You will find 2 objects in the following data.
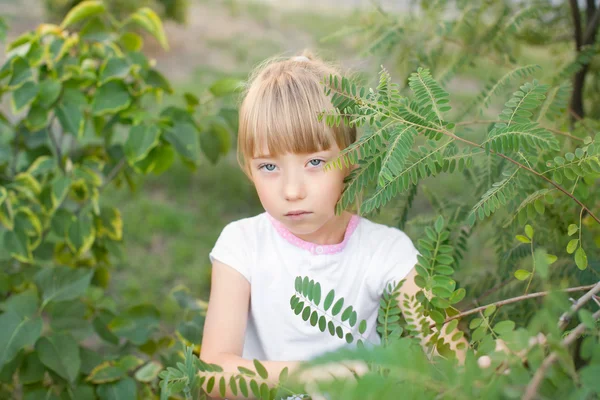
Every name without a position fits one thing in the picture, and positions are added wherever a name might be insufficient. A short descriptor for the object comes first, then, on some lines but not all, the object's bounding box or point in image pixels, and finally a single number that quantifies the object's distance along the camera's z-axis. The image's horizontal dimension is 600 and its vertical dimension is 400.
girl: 1.36
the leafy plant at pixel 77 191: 1.88
